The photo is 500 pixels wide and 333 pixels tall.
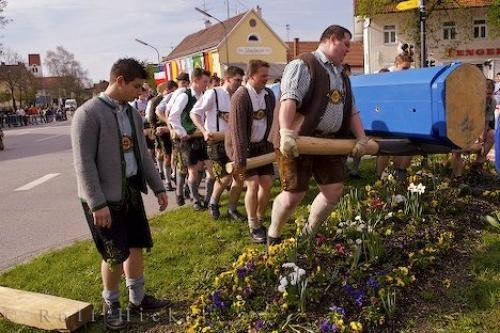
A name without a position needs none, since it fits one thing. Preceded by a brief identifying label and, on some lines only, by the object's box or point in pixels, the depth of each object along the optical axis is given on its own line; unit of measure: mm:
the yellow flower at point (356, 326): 3091
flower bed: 3297
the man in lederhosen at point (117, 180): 3248
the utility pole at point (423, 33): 9644
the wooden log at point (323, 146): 3736
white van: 62894
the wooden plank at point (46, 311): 3488
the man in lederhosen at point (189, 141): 6719
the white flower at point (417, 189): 4785
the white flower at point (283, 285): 3402
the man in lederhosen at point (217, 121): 5984
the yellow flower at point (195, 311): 3516
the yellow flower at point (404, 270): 3616
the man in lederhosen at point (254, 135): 4945
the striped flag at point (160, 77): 34175
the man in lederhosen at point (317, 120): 3787
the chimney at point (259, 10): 53000
